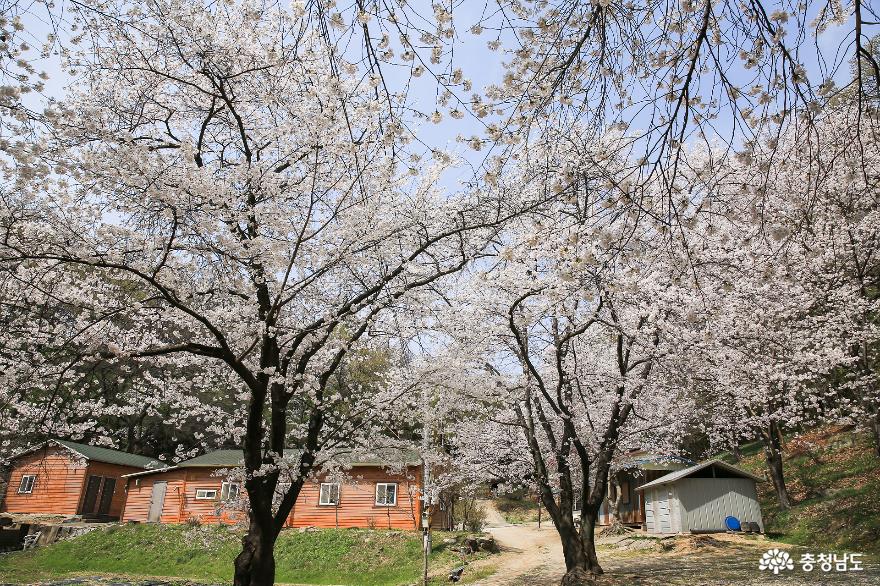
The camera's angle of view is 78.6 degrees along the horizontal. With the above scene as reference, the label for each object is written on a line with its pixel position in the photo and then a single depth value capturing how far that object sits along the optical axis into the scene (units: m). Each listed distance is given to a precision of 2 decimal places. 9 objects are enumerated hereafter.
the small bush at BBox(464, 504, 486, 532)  25.06
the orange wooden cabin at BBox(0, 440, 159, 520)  27.22
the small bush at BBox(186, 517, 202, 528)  22.84
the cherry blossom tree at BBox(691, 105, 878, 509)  11.27
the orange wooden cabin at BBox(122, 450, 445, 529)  22.58
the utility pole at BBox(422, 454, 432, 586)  14.30
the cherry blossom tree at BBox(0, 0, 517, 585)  7.05
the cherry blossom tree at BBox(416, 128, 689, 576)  10.79
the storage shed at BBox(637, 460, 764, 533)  19.55
